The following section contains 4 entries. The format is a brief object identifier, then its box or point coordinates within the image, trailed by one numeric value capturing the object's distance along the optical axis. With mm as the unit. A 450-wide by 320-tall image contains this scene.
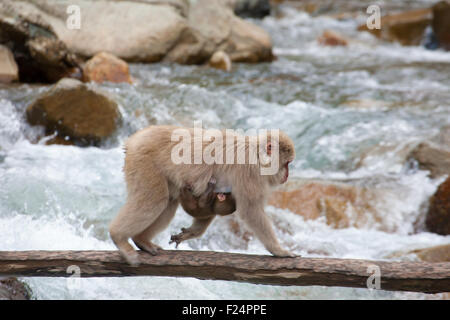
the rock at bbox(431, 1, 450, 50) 13961
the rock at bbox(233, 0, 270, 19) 17422
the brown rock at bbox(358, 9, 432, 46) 15078
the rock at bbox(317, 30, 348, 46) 14867
